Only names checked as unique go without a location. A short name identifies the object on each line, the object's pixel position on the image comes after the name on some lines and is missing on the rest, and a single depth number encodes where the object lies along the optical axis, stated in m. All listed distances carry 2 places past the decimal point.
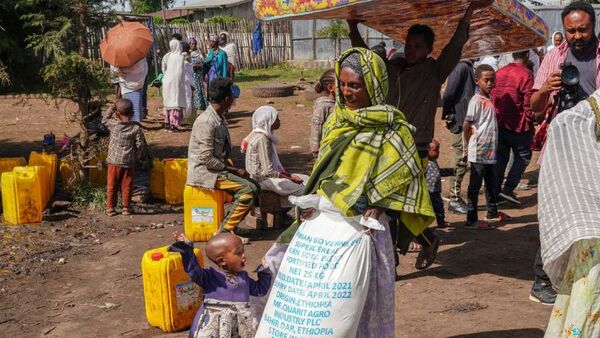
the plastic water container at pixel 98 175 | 9.57
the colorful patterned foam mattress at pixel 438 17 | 4.96
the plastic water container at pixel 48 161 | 9.43
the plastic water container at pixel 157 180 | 9.50
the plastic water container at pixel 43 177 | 8.62
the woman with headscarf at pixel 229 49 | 16.81
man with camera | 4.75
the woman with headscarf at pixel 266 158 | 7.56
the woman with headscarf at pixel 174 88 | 15.05
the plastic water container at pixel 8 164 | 9.30
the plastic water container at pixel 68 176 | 9.48
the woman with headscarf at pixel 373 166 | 3.91
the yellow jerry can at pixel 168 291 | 5.47
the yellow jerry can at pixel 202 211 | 7.68
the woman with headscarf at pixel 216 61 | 15.97
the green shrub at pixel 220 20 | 31.69
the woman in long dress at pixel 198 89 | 16.05
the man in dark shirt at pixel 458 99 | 9.28
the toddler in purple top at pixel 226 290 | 4.19
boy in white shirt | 7.91
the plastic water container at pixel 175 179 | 9.16
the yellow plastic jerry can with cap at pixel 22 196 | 8.41
